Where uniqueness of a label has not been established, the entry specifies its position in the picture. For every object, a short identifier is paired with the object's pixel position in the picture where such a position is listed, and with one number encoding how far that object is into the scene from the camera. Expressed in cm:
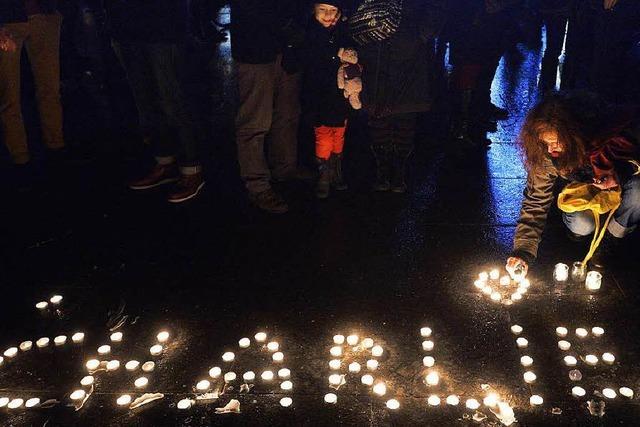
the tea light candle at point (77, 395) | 307
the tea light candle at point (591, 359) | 320
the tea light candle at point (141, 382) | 316
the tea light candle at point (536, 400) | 295
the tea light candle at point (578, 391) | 299
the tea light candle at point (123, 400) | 304
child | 446
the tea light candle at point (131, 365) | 328
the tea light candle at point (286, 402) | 299
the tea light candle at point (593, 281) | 380
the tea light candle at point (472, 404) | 293
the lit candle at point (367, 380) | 312
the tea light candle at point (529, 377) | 310
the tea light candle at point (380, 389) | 305
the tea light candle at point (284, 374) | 319
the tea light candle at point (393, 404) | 296
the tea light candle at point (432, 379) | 310
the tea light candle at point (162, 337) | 351
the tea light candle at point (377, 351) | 333
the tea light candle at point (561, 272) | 389
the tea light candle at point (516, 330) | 347
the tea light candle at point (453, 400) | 297
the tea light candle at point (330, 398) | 301
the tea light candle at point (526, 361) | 321
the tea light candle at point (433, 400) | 296
